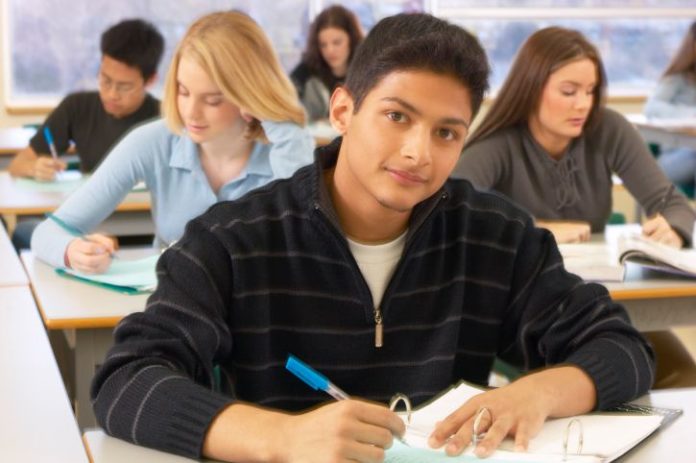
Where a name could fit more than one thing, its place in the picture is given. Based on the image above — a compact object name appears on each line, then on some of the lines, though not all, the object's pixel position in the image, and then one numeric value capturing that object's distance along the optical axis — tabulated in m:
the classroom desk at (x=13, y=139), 4.85
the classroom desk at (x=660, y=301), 2.54
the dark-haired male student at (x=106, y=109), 4.01
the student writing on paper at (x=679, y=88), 6.33
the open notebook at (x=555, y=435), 1.32
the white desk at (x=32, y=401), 1.39
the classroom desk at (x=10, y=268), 2.40
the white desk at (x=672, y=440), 1.39
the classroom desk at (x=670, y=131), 5.49
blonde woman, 2.64
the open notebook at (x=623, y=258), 2.58
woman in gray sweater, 3.15
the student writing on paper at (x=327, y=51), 6.41
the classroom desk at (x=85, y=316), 2.17
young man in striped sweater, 1.52
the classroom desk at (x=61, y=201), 3.33
